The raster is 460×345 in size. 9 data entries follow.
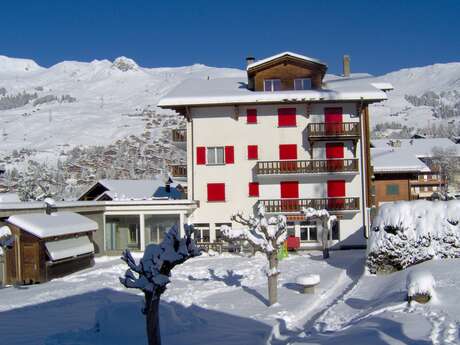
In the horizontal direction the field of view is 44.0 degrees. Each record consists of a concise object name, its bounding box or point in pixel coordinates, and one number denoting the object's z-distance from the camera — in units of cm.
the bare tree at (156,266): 1112
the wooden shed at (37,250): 2394
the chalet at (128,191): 4297
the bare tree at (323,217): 2899
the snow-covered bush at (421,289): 1434
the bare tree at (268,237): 1767
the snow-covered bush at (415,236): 2100
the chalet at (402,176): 5291
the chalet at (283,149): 3403
